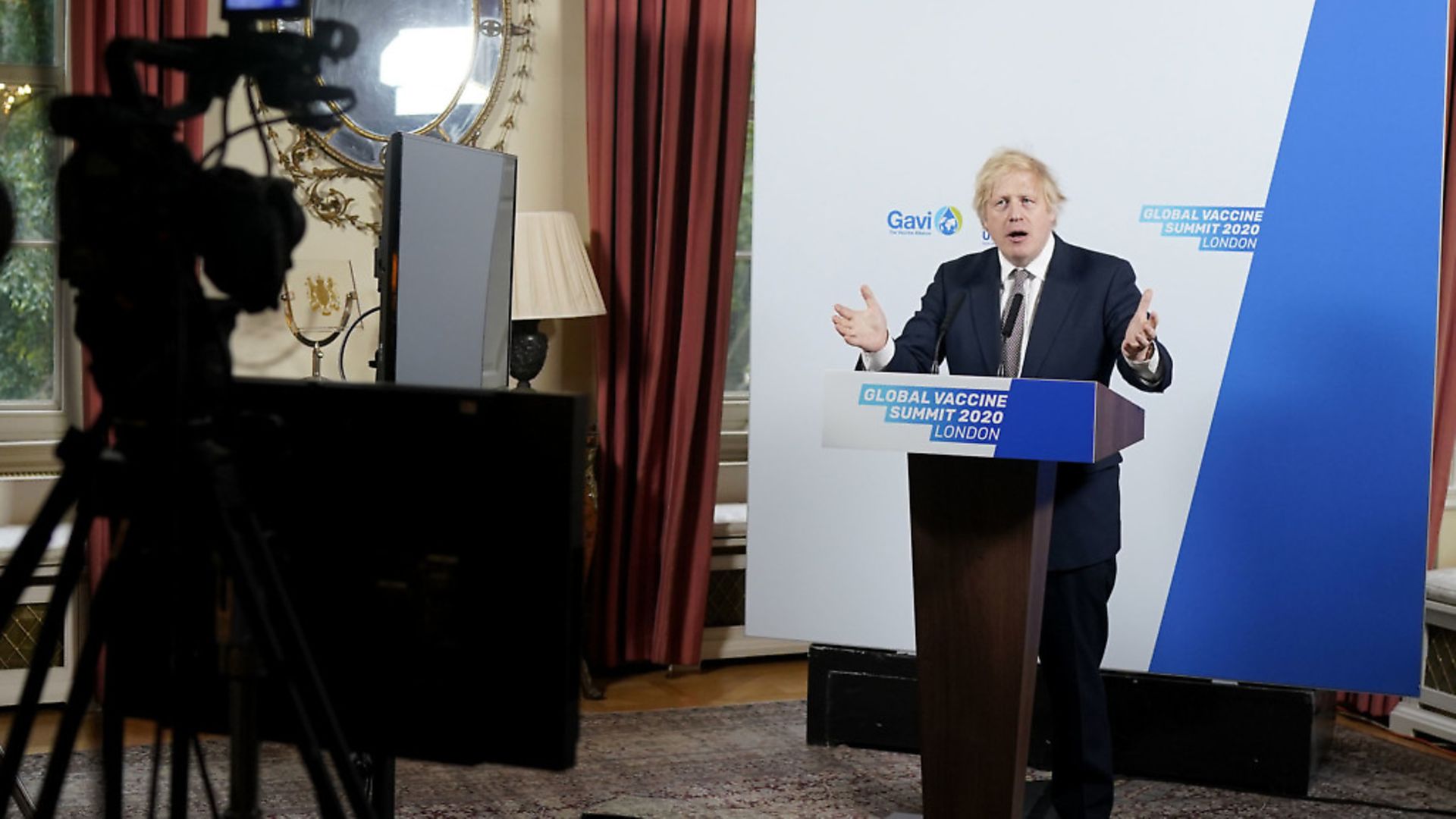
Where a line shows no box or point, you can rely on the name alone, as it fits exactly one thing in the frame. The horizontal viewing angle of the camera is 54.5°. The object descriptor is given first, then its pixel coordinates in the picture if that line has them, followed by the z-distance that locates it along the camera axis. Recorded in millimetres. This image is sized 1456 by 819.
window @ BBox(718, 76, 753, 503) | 4766
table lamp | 4008
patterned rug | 3109
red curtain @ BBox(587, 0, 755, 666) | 4297
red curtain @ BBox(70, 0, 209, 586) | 3803
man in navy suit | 2801
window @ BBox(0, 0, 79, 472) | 3996
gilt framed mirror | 4148
